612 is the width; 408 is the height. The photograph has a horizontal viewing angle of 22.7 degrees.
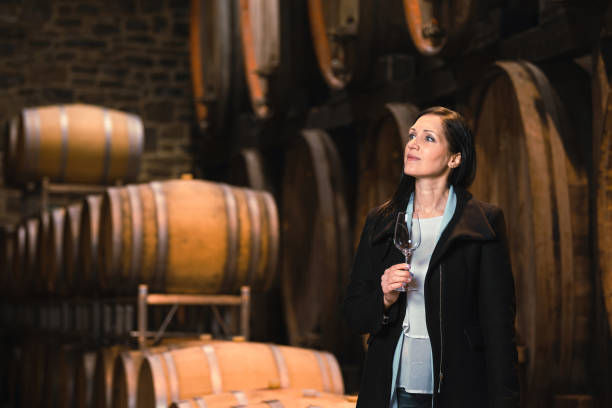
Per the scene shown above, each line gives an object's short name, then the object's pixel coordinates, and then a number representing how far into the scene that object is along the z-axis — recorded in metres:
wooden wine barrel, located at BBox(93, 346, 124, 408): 7.22
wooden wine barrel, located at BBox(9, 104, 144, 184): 10.17
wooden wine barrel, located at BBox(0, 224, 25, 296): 11.18
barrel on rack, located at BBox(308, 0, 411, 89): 7.52
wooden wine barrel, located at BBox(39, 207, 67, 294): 9.22
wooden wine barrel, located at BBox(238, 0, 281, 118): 9.53
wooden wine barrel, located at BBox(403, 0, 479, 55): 6.17
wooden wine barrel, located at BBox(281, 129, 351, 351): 8.35
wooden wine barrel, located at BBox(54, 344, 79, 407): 8.66
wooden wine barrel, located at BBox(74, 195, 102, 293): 8.05
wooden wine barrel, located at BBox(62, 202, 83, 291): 8.69
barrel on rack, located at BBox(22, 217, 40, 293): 10.32
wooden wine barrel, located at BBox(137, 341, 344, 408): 5.62
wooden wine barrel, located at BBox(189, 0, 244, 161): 11.51
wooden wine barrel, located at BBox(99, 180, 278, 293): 7.43
